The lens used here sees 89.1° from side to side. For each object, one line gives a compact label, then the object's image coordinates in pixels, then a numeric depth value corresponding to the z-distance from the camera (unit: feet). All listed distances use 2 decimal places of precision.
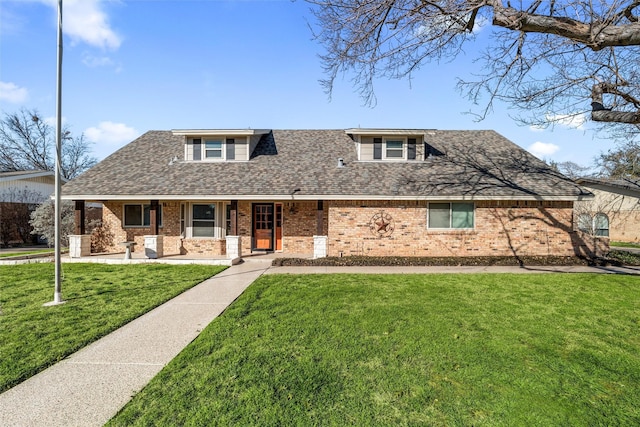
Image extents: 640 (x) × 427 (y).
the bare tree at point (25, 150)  102.73
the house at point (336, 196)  42.83
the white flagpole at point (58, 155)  22.59
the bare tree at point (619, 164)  84.64
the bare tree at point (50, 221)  52.47
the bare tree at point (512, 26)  16.83
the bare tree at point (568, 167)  118.11
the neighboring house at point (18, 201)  60.64
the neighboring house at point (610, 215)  68.64
